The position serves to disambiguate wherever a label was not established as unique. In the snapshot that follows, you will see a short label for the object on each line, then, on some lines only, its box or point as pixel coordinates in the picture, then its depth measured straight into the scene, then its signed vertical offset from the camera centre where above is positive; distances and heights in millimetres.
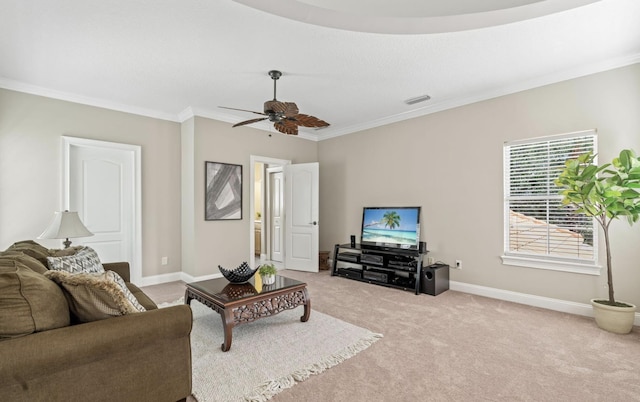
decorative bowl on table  3004 -713
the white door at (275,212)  6719 -238
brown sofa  1305 -697
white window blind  3434 -161
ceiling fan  3172 +911
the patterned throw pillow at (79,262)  2350 -485
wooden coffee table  2574 -880
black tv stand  4414 -1005
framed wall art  4891 +168
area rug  2070 -1237
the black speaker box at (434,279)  4168 -1079
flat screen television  4742 -439
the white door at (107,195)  4211 +102
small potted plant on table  3071 -725
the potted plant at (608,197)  2824 +28
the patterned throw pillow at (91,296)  1553 -480
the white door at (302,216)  5766 -285
